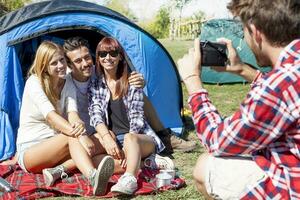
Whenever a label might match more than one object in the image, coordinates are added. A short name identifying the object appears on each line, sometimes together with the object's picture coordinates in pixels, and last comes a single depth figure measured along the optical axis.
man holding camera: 1.75
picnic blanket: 3.30
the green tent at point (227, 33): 7.55
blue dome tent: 4.05
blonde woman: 3.53
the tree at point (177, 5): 31.84
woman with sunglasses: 3.80
